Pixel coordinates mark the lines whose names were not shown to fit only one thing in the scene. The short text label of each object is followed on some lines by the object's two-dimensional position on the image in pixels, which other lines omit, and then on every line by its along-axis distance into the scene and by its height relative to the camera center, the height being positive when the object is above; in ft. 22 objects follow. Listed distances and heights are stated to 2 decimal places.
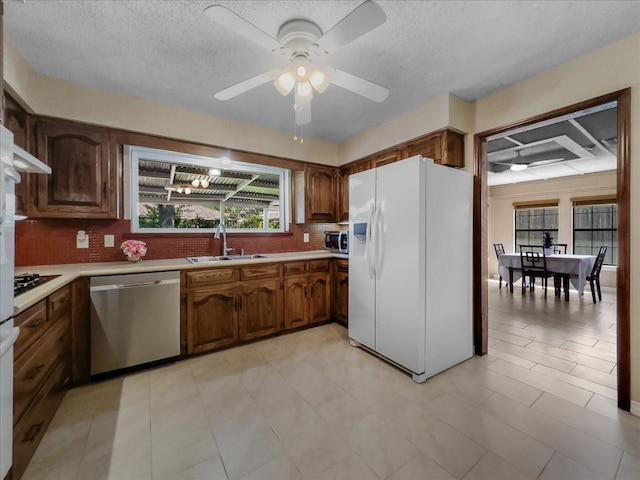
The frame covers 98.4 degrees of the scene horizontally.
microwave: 11.37 -0.11
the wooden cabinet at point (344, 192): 12.78 +2.20
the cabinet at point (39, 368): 4.26 -2.40
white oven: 3.33 -0.77
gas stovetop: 4.99 -0.83
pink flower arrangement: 8.48 -0.26
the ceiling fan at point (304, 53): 4.30 +3.34
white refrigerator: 7.21 -0.74
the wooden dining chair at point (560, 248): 19.76 -0.79
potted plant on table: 17.21 -0.47
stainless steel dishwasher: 7.09 -2.17
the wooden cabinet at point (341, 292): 10.82 -2.15
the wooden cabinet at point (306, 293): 10.29 -2.11
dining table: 15.11 -1.69
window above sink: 9.49 +1.79
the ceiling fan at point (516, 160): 14.33 +4.44
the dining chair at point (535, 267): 16.12 -1.77
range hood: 3.47 +1.29
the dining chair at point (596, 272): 15.19 -1.94
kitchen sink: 9.91 -0.70
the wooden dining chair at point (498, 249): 19.80 -0.87
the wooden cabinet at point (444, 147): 8.55 +2.91
